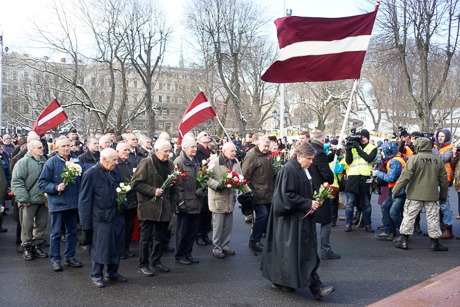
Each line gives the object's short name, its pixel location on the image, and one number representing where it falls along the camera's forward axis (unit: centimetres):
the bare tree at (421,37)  2070
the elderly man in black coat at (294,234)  485
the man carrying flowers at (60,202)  608
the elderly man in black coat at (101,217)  536
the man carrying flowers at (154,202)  583
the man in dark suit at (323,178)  667
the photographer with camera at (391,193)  777
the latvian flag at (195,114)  938
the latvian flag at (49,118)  1059
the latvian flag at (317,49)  711
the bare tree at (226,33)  3095
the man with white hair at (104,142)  777
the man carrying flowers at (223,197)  664
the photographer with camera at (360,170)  842
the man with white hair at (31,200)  652
